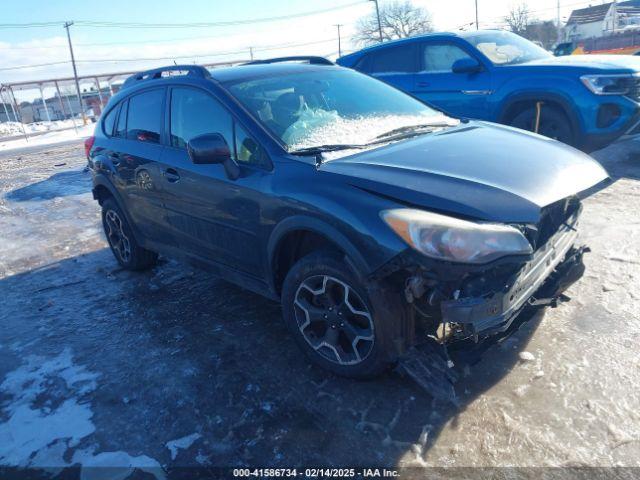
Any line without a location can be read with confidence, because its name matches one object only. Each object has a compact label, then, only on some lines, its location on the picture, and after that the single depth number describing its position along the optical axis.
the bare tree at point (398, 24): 64.81
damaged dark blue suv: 2.37
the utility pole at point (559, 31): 50.79
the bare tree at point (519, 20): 61.86
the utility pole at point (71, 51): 50.59
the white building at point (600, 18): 56.08
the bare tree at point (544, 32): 52.28
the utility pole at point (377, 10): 52.09
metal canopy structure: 25.38
